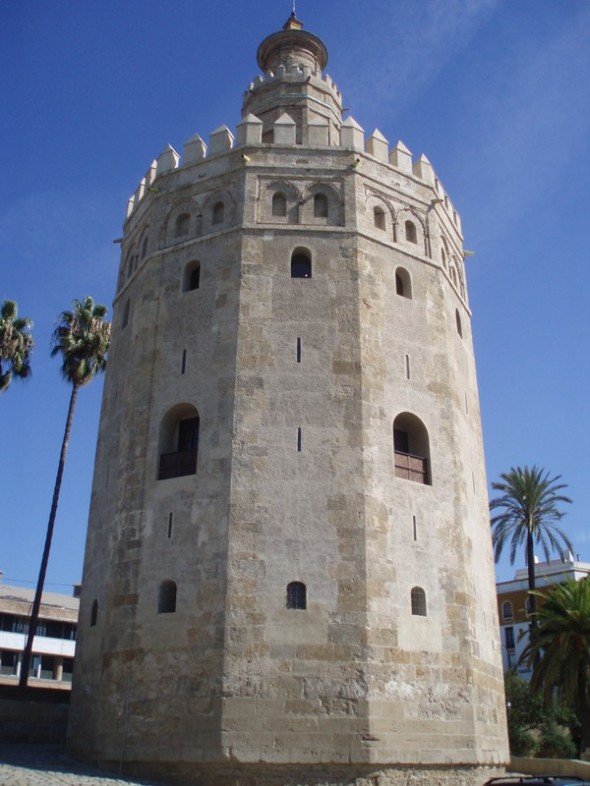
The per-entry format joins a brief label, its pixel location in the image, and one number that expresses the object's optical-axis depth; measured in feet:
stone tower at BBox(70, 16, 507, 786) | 47.01
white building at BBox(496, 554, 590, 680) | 152.35
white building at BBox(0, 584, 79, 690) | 123.62
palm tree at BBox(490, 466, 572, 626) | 112.78
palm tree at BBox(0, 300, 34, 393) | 83.56
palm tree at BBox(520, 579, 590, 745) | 79.15
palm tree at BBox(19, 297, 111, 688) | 90.99
